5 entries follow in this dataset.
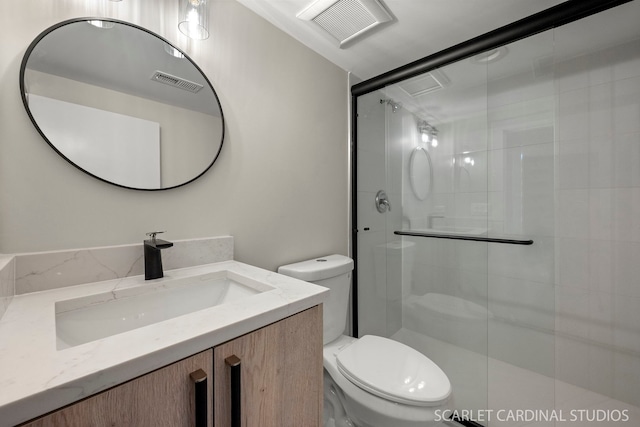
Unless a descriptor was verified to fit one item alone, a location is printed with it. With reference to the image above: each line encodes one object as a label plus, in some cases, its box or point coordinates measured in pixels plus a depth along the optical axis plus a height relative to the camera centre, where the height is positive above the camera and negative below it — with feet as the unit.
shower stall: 4.77 -0.08
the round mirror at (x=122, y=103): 2.72 +1.25
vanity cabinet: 1.46 -1.14
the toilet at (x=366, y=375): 3.28 -2.20
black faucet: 2.97 -0.52
